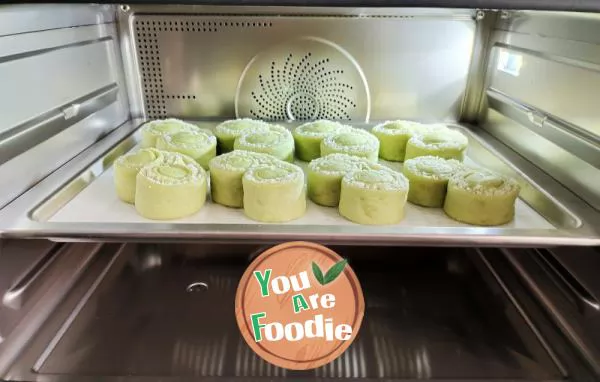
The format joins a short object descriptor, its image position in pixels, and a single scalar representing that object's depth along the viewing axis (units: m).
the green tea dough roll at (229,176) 0.31
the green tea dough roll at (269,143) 0.37
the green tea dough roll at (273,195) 0.29
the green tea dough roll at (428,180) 0.32
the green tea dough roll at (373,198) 0.29
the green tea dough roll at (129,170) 0.31
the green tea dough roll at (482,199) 0.29
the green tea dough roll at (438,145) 0.37
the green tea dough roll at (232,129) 0.39
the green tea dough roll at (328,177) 0.32
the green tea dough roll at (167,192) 0.29
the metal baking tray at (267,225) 0.26
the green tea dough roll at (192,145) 0.36
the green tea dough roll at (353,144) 0.37
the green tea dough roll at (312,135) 0.39
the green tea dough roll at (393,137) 0.40
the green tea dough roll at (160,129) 0.38
